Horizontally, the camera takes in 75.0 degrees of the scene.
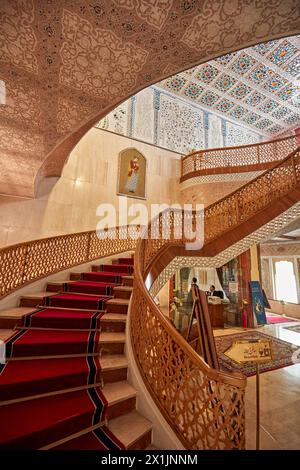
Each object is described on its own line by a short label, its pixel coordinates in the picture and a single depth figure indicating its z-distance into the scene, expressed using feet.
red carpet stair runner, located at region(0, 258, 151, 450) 5.15
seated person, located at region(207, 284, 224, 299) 27.44
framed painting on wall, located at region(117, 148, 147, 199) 24.13
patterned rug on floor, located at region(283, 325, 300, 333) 24.77
